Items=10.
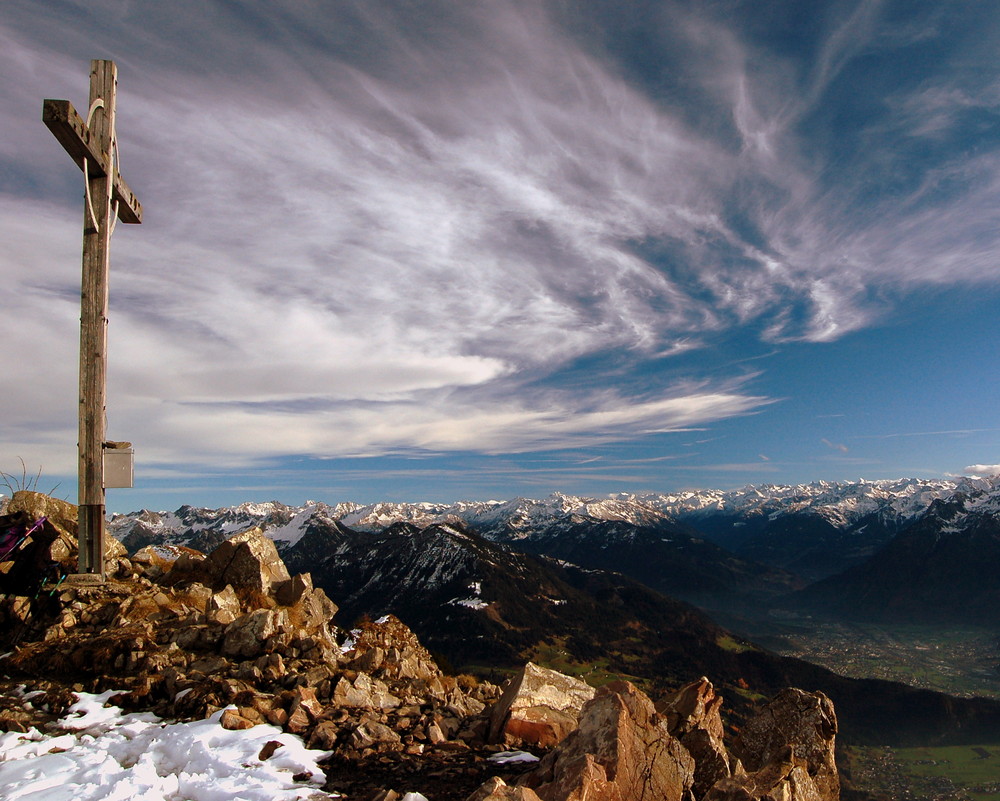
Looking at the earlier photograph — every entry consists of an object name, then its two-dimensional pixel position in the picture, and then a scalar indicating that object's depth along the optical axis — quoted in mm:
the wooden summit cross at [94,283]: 13422
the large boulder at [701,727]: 9711
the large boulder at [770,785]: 8109
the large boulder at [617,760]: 7562
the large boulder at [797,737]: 11109
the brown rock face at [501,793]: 6531
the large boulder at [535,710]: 11023
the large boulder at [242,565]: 20375
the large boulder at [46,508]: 18562
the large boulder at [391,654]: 14594
